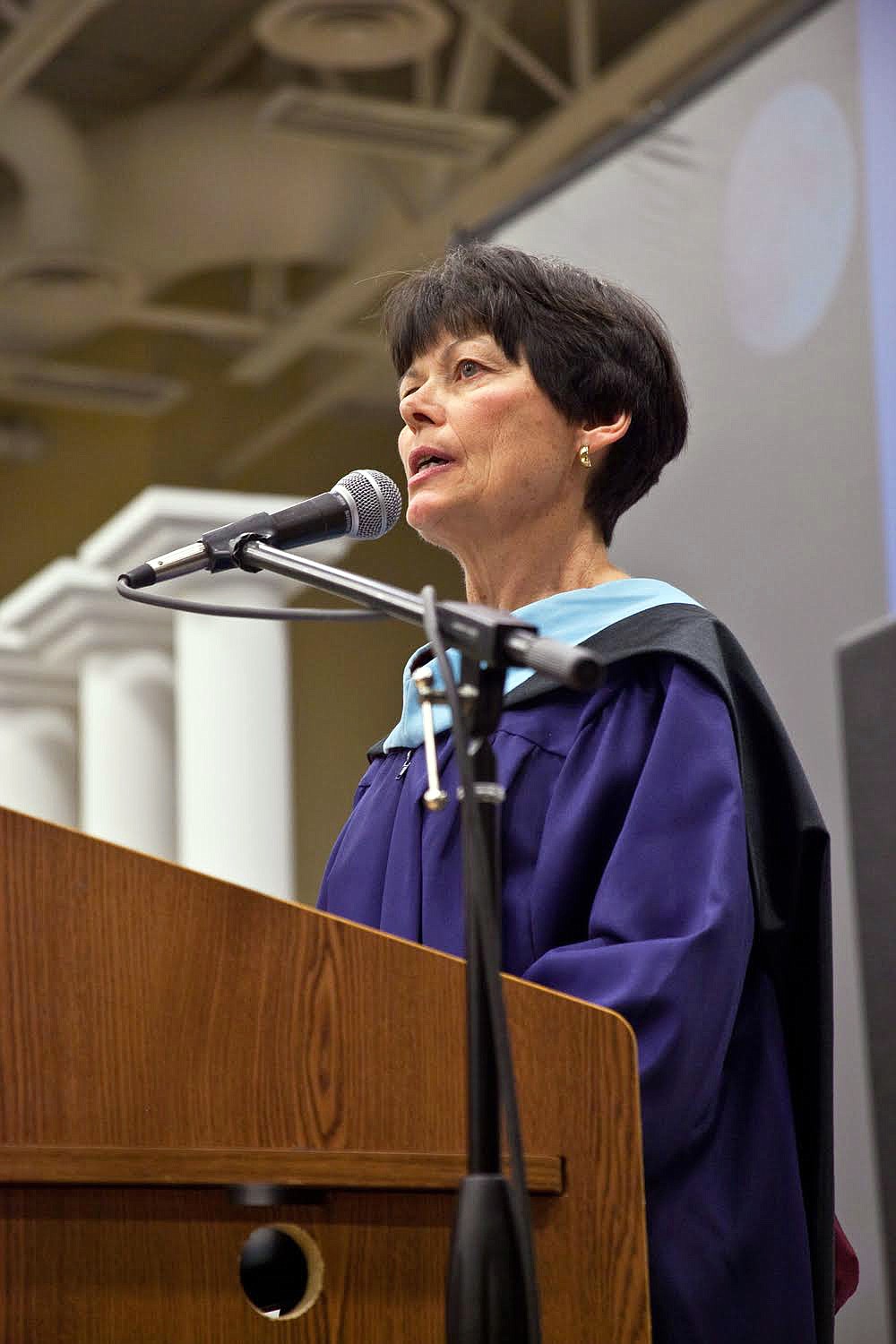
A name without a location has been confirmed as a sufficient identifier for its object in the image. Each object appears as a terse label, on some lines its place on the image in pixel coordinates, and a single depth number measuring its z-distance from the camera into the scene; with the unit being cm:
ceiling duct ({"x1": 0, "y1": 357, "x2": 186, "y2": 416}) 1787
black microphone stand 247
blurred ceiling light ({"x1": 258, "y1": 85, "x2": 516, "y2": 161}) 1315
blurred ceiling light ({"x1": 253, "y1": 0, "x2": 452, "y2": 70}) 1255
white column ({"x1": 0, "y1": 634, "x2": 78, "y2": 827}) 1068
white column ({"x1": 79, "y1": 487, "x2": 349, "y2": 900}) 863
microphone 342
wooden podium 262
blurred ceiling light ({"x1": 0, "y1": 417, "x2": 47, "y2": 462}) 2055
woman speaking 338
